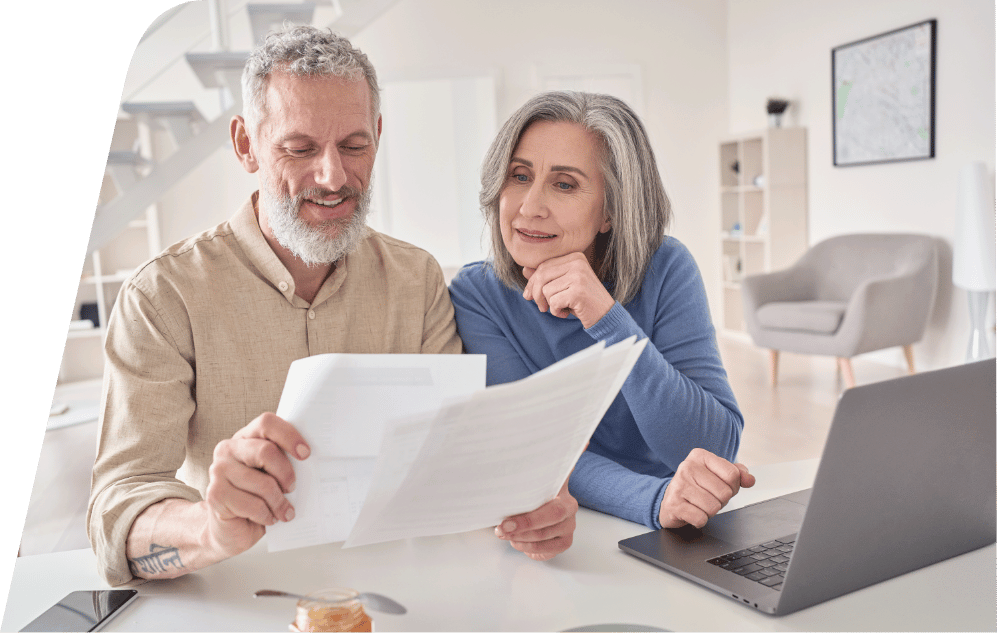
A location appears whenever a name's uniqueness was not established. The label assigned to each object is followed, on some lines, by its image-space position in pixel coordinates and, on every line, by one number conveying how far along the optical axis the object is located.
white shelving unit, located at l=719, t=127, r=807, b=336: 6.33
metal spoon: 0.76
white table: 0.82
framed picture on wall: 5.03
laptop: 0.77
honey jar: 0.72
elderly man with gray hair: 1.16
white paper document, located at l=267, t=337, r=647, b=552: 0.71
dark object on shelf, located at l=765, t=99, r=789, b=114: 6.34
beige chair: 4.63
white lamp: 4.30
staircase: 4.07
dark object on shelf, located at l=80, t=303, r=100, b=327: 6.24
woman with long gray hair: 1.34
